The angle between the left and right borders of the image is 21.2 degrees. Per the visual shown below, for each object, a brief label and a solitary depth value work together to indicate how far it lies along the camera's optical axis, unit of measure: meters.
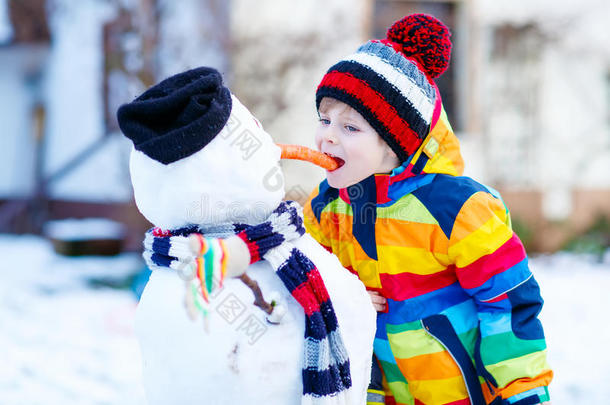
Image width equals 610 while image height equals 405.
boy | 2.81
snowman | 2.57
